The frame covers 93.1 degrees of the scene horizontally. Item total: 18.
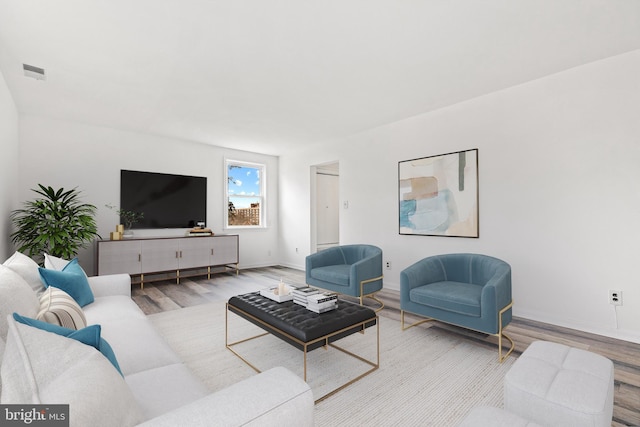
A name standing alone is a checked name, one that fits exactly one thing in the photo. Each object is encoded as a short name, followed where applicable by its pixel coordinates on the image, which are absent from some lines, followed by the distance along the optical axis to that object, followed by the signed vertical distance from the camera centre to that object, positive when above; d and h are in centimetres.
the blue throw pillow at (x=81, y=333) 101 -41
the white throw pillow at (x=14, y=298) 122 -39
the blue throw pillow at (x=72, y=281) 212 -50
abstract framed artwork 378 +25
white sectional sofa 74 -51
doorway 627 +15
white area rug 180 -117
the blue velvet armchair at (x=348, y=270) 361 -73
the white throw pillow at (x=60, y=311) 156 -52
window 637 +43
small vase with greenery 493 -4
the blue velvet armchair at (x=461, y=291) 246 -71
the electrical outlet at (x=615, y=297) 280 -78
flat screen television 505 +28
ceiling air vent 292 +140
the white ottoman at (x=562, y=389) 128 -80
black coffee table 195 -75
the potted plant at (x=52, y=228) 357 -18
